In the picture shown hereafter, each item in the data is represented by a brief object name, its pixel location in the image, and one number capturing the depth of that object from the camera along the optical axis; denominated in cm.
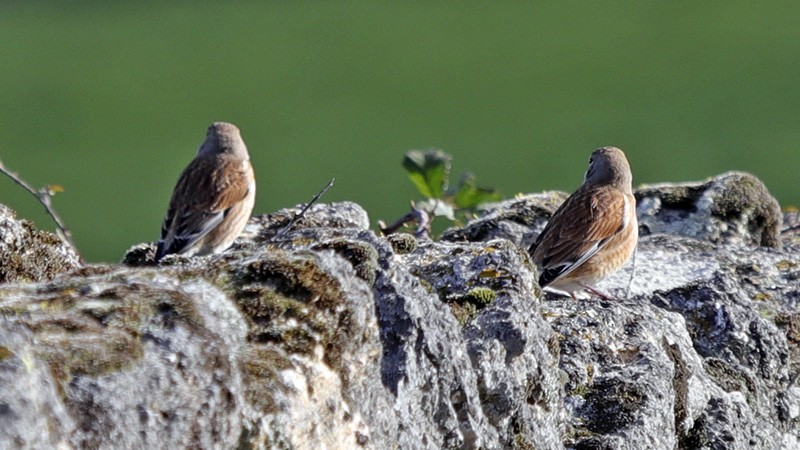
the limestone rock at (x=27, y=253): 895
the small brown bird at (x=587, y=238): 1327
